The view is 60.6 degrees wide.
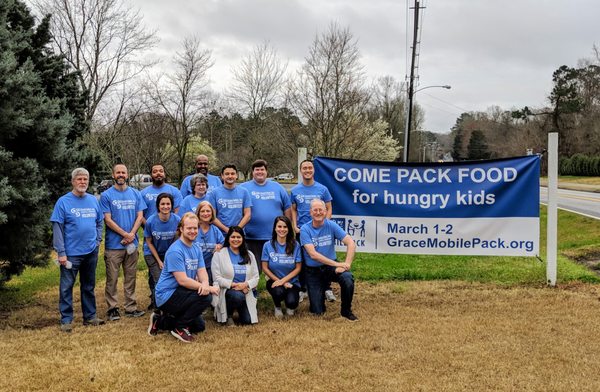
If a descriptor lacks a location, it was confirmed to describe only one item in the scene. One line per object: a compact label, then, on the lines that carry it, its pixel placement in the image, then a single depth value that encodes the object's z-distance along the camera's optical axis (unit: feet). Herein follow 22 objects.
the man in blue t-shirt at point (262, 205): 20.85
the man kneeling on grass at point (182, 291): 17.28
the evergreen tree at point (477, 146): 296.20
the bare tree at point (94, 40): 76.48
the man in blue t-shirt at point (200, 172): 23.16
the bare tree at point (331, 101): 65.98
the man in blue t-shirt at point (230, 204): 20.35
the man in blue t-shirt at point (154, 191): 21.39
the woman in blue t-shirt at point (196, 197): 20.93
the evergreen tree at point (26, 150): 18.25
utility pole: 66.47
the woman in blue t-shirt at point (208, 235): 19.08
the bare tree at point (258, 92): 97.50
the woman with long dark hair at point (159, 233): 20.06
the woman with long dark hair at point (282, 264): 19.74
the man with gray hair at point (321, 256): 19.38
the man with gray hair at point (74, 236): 18.17
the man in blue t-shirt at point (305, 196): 21.31
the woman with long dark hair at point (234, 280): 18.67
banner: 23.68
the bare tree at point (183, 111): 73.00
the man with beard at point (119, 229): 19.99
